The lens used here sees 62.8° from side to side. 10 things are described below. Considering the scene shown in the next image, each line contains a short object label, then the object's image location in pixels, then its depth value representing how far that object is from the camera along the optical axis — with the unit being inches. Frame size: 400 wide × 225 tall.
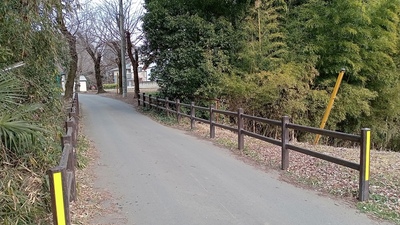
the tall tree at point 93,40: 1072.5
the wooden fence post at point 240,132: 308.3
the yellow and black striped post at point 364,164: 174.2
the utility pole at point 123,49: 944.3
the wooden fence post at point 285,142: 240.8
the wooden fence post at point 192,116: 443.2
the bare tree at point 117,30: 1069.8
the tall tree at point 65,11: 233.9
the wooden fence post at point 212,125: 378.3
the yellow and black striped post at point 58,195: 115.3
